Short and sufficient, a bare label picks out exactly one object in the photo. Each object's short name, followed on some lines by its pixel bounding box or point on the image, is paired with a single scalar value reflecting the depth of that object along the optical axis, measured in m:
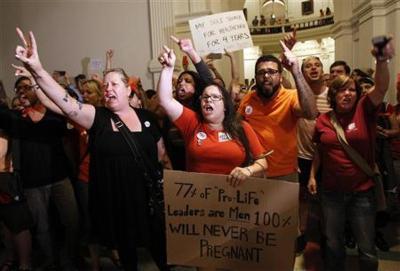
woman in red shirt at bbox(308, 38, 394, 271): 2.85
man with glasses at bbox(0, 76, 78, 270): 3.49
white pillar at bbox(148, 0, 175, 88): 7.55
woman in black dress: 2.76
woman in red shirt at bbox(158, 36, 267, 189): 2.70
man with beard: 3.19
